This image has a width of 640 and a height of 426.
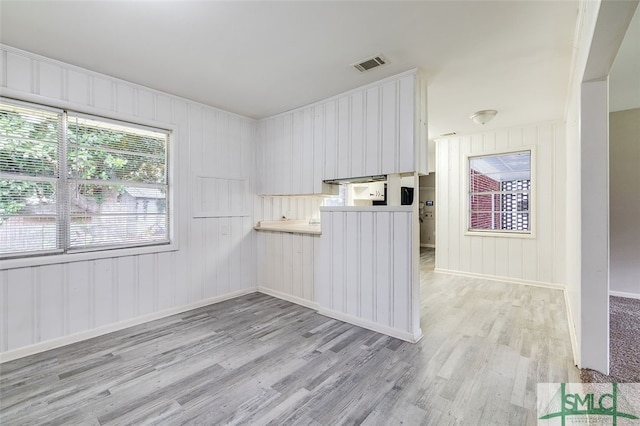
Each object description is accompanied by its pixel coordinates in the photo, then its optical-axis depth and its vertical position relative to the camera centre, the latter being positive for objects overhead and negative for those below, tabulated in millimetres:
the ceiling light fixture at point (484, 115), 3863 +1348
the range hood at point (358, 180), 3101 +392
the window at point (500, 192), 4797 +351
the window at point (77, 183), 2479 +308
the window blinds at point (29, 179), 2434 +312
